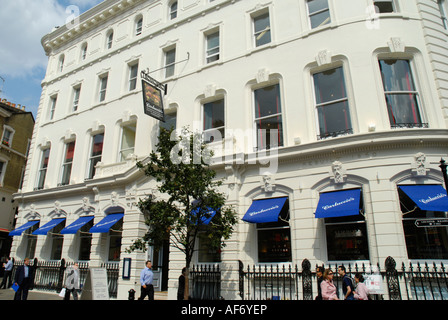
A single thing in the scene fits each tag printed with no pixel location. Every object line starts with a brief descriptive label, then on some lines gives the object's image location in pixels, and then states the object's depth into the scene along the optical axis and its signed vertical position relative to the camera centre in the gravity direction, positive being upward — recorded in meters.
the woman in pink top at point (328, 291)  7.84 -0.60
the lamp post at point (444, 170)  7.43 +2.24
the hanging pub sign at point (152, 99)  14.93 +7.95
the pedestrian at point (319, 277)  9.20 -0.31
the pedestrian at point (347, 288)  8.40 -0.57
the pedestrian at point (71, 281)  11.39 -0.47
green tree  10.01 +2.19
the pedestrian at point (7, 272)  17.30 -0.22
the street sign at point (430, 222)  7.94 +1.07
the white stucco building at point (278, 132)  10.51 +5.61
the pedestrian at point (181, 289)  11.06 -0.75
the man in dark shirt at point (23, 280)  11.15 -0.42
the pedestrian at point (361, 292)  8.41 -0.67
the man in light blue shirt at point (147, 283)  10.74 -0.53
